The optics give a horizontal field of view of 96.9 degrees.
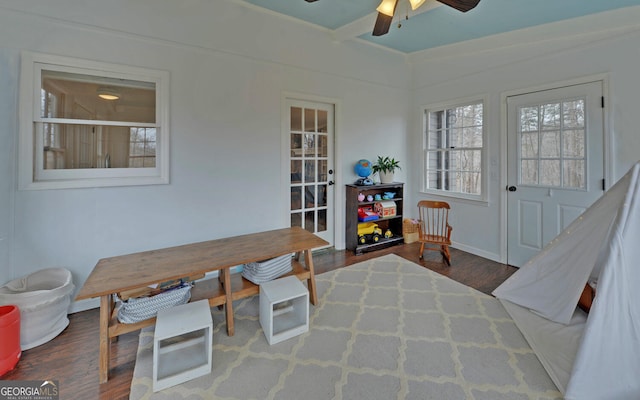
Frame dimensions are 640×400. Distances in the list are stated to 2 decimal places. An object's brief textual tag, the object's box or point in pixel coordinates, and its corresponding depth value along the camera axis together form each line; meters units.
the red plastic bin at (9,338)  1.70
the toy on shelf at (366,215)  4.02
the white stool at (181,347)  1.63
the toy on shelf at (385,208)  4.12
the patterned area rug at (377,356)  1.59
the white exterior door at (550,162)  2.87
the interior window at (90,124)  2.26
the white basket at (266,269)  2.29
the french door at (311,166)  3.67
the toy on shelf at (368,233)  4.00
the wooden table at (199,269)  1.68
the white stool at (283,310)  2.00
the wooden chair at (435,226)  3.57
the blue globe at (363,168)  4.01
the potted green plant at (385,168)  4.22
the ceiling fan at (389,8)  1.98
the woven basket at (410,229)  4.34
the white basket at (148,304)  1.80
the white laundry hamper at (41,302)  1.94
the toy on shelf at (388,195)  4.24
